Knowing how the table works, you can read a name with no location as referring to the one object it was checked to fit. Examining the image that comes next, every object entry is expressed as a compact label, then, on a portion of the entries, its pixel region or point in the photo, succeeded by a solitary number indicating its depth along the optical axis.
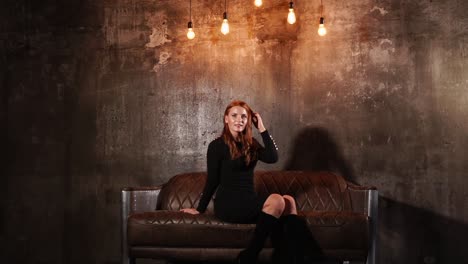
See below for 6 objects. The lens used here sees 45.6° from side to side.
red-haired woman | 4.60
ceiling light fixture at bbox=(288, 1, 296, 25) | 5.86
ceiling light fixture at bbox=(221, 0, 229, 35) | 5.98
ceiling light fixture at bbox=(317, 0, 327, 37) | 5.86
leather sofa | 4.73
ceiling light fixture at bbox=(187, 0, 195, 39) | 6.11
